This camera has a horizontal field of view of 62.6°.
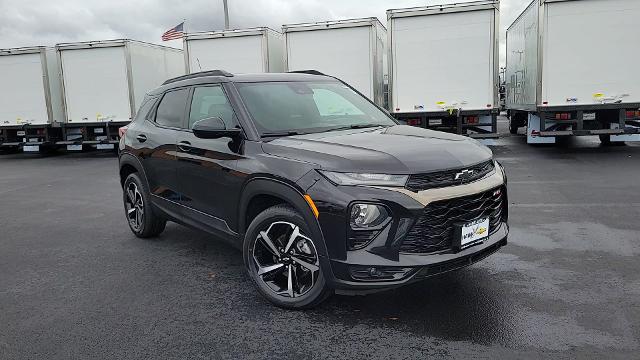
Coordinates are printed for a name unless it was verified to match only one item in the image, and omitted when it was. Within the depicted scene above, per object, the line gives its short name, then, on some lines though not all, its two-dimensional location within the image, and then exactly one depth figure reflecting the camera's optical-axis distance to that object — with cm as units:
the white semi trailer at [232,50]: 1497
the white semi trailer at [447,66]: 1256
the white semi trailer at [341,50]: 1387
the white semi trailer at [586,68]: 1153
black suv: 329
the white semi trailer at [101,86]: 1622
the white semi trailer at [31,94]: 1697
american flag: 2179
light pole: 2302
